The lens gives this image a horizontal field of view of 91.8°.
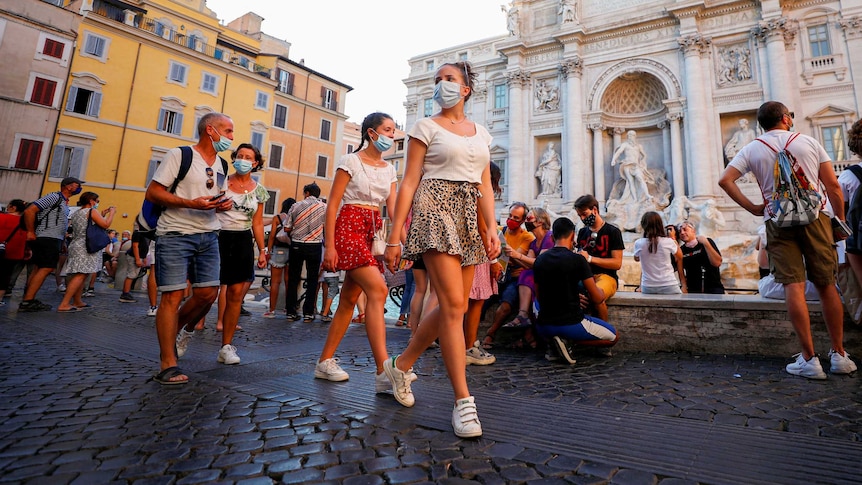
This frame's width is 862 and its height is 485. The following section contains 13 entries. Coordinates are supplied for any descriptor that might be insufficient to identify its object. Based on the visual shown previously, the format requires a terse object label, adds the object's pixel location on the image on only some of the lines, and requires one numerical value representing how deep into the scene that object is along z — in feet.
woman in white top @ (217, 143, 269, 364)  12.00
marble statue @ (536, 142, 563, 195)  69.92
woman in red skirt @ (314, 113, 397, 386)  9.44
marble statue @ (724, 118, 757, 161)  57.47
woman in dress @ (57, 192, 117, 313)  21.56
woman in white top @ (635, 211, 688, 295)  17.94
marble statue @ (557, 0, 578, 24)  69.62
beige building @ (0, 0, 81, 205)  60.39
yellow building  67.31
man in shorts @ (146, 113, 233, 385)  9.82
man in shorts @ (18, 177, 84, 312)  20.35
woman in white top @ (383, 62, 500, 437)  7.30
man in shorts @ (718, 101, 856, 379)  10.78
